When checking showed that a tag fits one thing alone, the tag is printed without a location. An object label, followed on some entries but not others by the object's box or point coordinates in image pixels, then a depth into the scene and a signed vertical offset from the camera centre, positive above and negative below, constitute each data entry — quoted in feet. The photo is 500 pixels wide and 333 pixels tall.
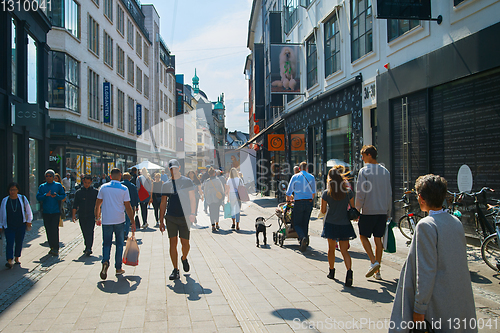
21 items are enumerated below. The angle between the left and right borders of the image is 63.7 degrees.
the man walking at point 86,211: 27.12 -2.59
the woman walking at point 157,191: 42.85 -2.09
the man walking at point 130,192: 34.07 -1.89
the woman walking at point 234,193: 39.63 -2.42
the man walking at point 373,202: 19.03 -1.66
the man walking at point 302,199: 27.25 -2.07
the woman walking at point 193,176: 51.88 -0.69
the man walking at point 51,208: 26.86 -2.33
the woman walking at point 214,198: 39.32 -2.72
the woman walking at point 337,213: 19.02 -2.17
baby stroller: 28.66 -4.00
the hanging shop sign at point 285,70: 61.77 +15.28
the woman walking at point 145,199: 42.14 -2.77
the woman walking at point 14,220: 23.90 -2.77
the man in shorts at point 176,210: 21.38 -2.09
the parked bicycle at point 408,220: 26.52 -3.66
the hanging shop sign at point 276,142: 72.02 +4.90
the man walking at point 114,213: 21.68 -2.21
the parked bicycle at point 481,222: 22.96 -3.25
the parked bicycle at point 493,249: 19.34 -4.13
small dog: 28.68 -4.04
